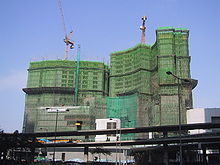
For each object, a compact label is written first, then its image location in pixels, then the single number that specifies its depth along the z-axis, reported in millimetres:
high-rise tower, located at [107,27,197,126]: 188750
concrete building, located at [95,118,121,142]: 158625
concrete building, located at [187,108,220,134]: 153125
